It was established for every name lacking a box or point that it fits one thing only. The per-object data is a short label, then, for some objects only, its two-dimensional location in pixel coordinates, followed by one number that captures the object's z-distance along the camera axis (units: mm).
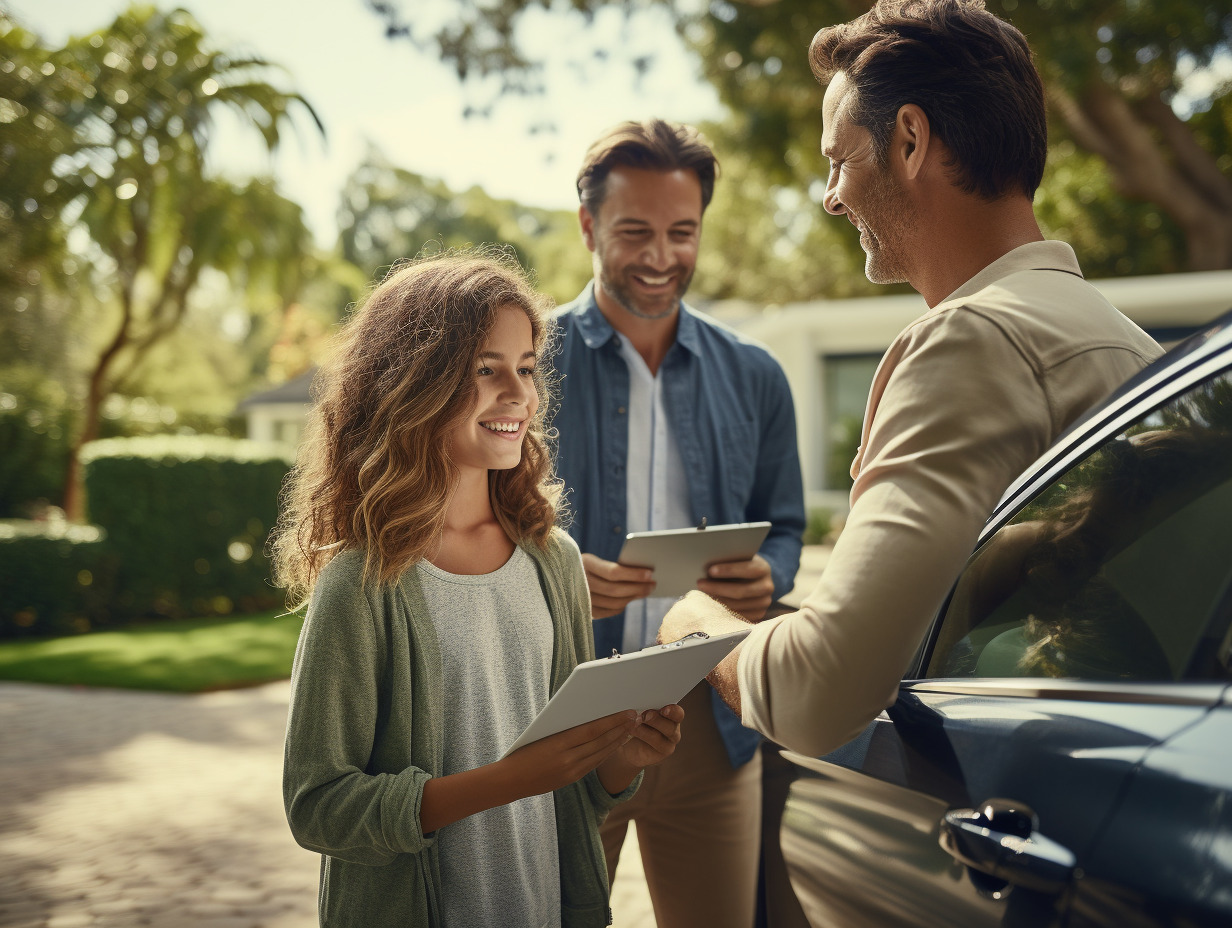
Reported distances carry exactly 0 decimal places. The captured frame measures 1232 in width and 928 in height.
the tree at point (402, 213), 67188
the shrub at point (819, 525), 18750
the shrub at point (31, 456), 17906
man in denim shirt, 2973
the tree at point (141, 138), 19578
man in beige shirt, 1361
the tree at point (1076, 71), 13109
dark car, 1119
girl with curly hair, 1658
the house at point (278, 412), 31562
